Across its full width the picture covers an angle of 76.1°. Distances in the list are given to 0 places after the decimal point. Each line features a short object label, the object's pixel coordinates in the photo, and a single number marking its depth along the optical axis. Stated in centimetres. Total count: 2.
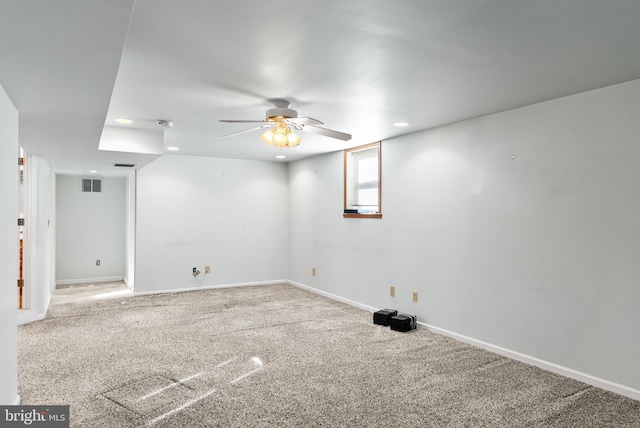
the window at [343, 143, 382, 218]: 561
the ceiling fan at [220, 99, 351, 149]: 347
